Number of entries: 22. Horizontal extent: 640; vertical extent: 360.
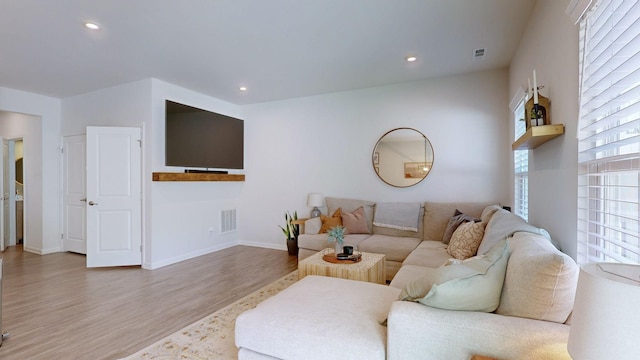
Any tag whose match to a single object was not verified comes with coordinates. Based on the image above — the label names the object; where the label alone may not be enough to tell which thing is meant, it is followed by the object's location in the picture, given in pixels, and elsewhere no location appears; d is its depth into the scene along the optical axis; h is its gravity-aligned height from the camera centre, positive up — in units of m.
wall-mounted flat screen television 4.30 +0.63
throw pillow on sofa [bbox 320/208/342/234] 4.21 -0.59
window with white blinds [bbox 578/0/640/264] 1.11 +0.19
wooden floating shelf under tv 4.09 +0.04
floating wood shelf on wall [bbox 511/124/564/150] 1.76 +0.27
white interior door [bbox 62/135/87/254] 4.86 -0.26
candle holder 1.94 +0.43
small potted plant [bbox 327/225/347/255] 2.98 -0.56
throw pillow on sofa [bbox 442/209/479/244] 3.42 -0.50
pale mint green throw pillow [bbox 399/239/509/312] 1.33 -0.47
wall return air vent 5.28 -0.74
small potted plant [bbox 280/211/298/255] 4.81 -0.86
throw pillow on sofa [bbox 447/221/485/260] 2.71 -0.57
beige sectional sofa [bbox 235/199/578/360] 1.20 -0.64
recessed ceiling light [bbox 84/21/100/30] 2.65 +1.35
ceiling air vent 3.30 +1.40
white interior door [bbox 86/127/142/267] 4.18 -0.19
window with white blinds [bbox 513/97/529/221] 2.97 +0.08
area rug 2.07 -1.19
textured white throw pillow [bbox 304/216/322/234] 4.20 -0.65
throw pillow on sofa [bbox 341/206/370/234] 4.16 -0.60
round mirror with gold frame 4.27 +0.32
